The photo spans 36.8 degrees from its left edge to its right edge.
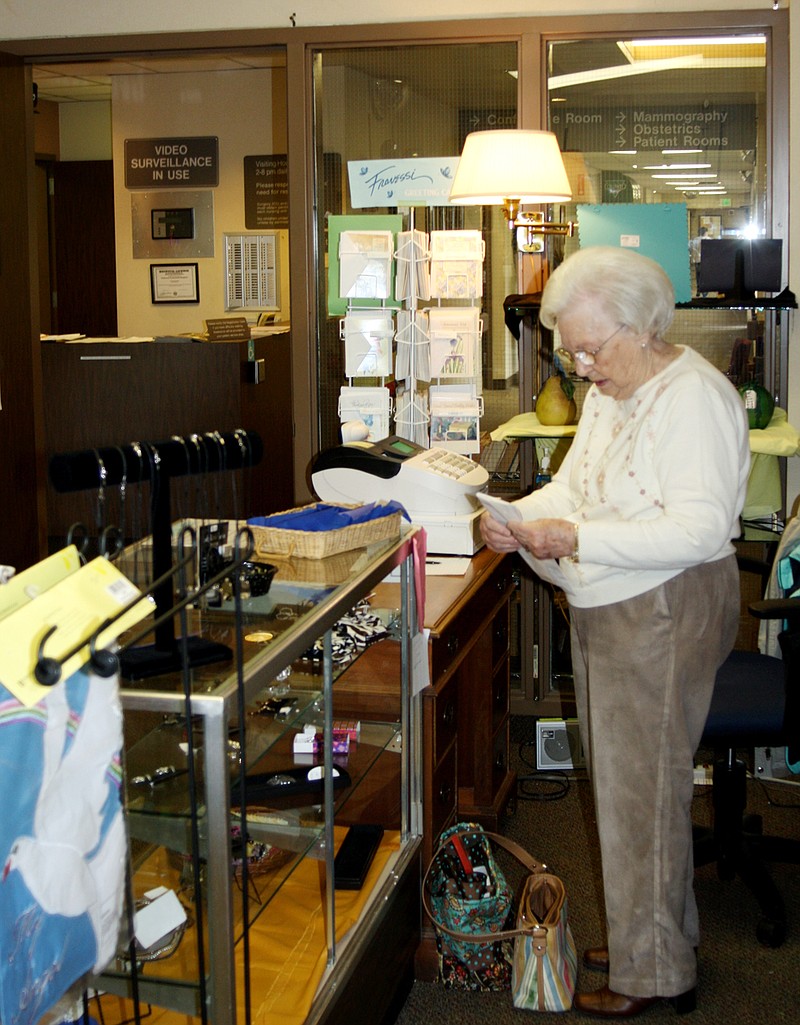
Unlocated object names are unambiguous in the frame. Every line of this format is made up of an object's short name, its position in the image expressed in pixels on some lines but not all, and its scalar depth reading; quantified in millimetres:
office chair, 2715
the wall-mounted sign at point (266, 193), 7344
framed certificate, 7582
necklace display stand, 1415
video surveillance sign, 7434
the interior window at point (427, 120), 3979
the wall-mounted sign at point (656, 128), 3875
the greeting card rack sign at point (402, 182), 3961
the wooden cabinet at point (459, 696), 2488
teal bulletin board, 3826
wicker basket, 2146
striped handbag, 2496
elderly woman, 2189
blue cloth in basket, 2258
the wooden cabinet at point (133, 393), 5246
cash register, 3111
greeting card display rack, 3893
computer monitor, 3697
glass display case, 1385
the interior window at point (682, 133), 3871
